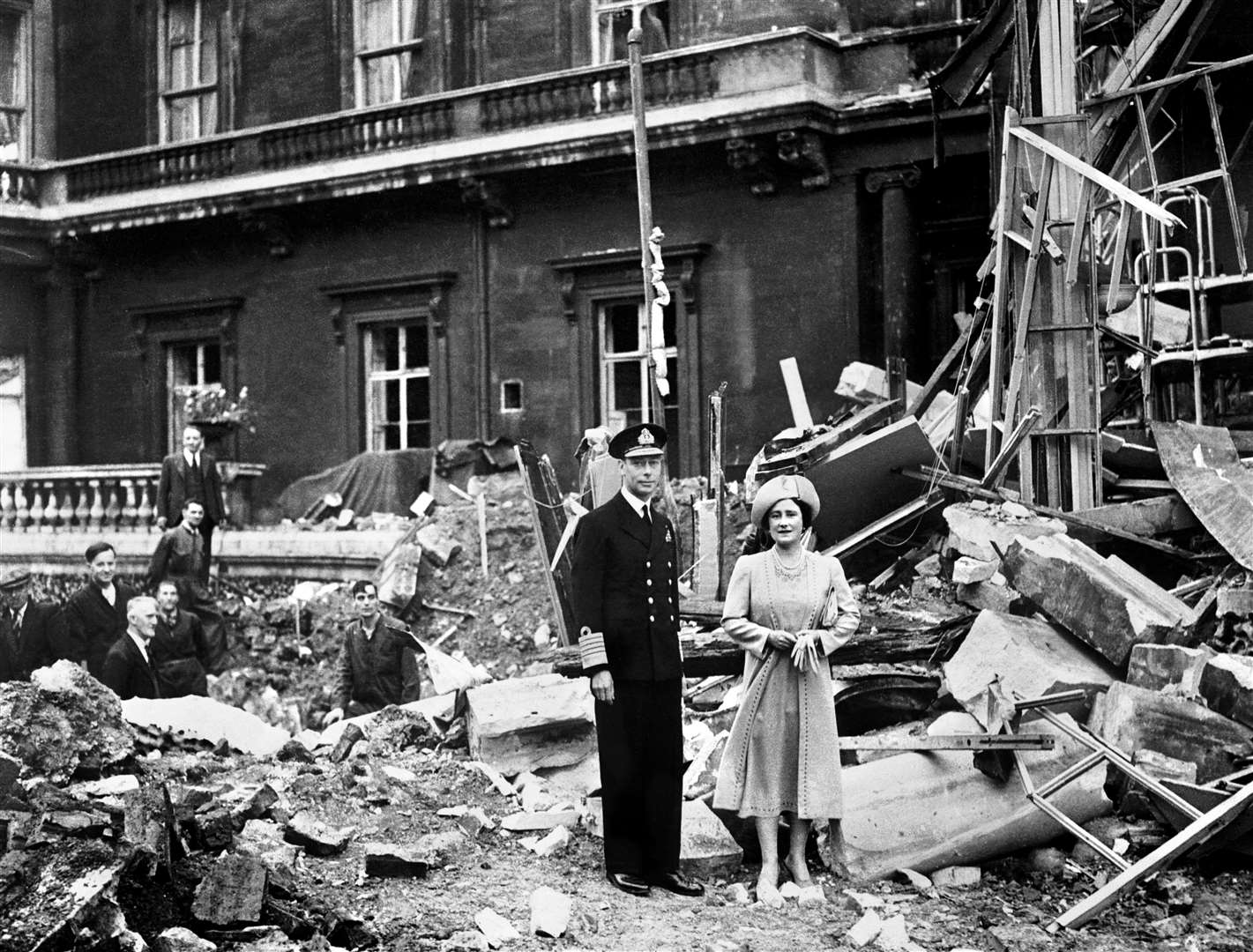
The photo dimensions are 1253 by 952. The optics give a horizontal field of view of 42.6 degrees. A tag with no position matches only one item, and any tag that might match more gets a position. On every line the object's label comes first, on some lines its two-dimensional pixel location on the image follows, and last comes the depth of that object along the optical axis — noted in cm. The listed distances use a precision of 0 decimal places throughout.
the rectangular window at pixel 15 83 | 2167
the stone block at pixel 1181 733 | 719
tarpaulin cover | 1805
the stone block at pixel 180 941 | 567
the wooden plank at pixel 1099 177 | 891
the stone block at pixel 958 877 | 707
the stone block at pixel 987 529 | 978
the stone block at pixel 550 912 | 627
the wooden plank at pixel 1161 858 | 632
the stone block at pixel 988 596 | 900
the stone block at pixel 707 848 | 708
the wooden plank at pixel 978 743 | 711
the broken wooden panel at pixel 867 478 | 1116
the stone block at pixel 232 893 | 598
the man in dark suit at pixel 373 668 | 1220
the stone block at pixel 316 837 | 736
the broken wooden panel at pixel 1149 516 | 1012
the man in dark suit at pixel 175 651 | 1112
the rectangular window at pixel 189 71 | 2095
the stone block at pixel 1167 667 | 766
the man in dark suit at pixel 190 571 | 1490
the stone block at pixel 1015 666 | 772
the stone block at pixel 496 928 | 620
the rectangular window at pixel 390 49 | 1930
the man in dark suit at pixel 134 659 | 1034
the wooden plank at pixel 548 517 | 1289
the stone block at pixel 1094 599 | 812
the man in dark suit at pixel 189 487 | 1566
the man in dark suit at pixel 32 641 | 1175
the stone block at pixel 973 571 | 944
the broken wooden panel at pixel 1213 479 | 949
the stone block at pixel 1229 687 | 731
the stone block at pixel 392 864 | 701
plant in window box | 1895
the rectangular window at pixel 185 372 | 2102
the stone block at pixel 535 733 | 880
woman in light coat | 678
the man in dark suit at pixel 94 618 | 1167
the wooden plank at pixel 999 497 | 988
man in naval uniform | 690
